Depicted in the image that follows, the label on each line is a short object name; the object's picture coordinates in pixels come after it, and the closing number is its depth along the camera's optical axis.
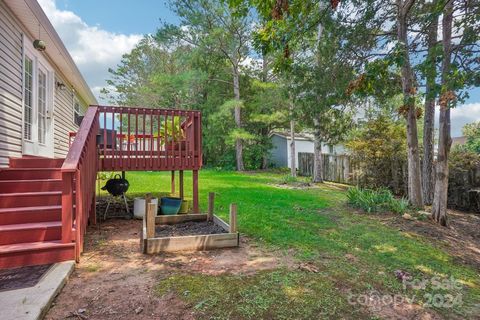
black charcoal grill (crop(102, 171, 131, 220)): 5.64
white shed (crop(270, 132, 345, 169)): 21.00
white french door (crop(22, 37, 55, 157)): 5.31
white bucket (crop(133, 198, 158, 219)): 5.56
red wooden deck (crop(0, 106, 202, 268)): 3.06
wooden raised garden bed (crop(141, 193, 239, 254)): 3.66
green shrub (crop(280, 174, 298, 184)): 12.16
